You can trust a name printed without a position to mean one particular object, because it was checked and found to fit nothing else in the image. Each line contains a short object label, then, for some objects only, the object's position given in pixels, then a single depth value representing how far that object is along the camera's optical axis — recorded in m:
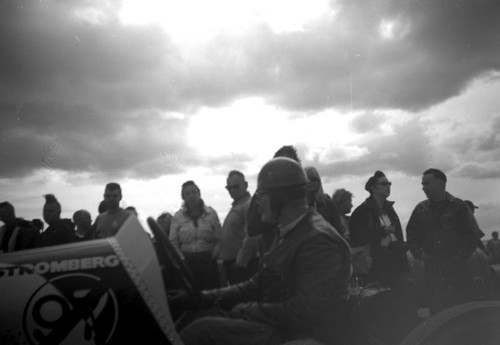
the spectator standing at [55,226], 3.69
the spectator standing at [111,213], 4.34
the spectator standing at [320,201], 4.38
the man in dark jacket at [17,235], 4.58
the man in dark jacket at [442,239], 5.07
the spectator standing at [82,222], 5.80
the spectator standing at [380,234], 5.14
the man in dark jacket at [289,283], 2.28
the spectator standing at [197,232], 5.48
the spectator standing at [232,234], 5.17
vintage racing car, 2.10
